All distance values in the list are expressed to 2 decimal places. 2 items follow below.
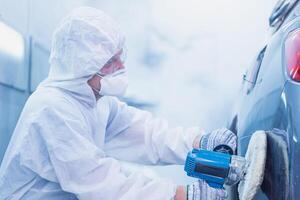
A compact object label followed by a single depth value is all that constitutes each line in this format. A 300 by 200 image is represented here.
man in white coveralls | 1.88
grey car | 1.50
